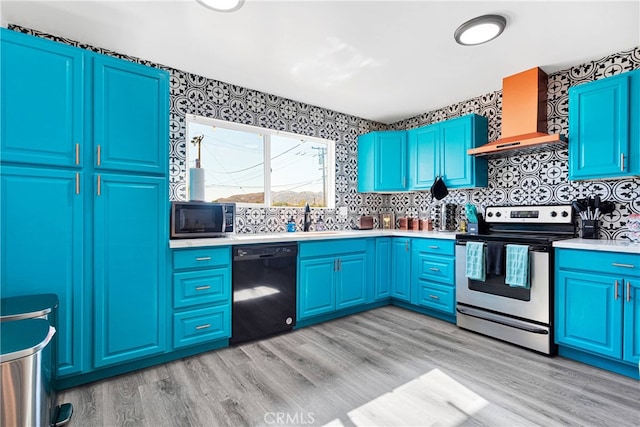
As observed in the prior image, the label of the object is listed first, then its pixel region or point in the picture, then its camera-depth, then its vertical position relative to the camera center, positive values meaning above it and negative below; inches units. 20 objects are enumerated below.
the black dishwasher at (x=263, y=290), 99.4 -27.4
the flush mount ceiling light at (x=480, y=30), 79.4 +50.5
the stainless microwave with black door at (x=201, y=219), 91.4 -2.5
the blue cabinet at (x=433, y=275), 121.3 -26.4
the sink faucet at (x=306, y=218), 141.6 -2.9
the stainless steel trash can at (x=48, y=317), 56.6 -20.4
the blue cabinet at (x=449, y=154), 129.1 +27.5
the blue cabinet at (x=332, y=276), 115.9 -26.5
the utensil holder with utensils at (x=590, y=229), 100.7 -5.4
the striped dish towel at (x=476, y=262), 107.9 -18.0
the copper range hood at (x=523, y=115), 108.2 +36.6
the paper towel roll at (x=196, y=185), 104.4 +9.3
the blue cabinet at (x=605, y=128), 89.9 +26.8
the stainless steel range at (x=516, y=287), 95.0 -24.8
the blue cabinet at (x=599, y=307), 79.7 -26.8
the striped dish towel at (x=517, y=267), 97.1 -17.8
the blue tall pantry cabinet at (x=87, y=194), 67.8 +4.2
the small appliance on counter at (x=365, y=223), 158.7 -5.8
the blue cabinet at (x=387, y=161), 155.7 +26.8
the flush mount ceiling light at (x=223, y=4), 72.4 +50.8
